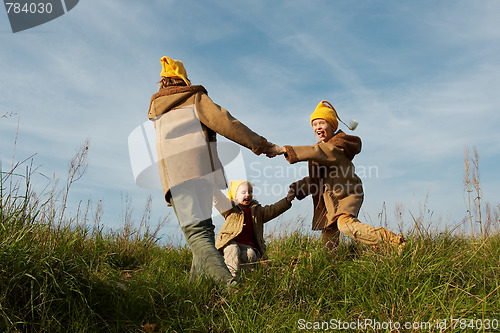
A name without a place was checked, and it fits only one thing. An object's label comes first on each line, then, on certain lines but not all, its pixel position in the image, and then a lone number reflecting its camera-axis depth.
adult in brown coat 3.81
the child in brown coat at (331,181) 4.10
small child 4.39
